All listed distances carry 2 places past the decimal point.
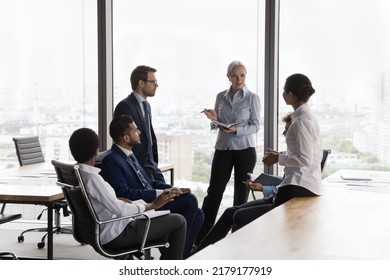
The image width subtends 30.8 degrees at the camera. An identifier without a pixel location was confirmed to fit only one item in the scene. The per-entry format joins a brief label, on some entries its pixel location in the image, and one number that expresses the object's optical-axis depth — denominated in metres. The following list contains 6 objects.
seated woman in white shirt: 4.34
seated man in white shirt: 4.23
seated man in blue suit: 4.62
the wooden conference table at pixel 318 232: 2.99
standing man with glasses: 5.46
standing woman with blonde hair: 6.34
